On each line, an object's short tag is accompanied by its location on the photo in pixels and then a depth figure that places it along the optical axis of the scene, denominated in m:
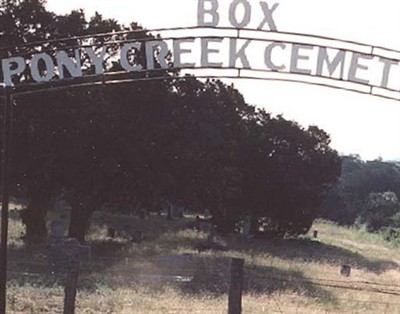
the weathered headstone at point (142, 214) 49.54
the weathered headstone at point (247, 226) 47.61
